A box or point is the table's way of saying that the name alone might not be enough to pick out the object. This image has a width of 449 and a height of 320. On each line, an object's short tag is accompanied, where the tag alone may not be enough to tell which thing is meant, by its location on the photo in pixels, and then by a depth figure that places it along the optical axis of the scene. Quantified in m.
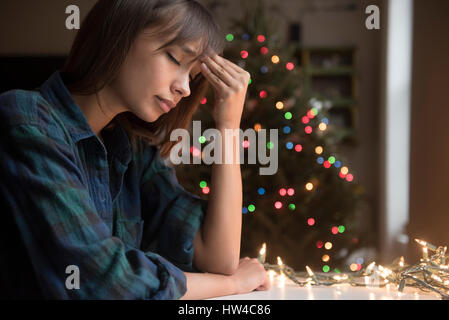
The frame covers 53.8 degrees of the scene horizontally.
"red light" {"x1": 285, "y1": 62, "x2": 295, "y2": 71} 1.92
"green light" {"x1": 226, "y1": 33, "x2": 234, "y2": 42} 1.91
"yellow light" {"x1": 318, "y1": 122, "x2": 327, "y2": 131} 1.93
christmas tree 1.84
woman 0.56
